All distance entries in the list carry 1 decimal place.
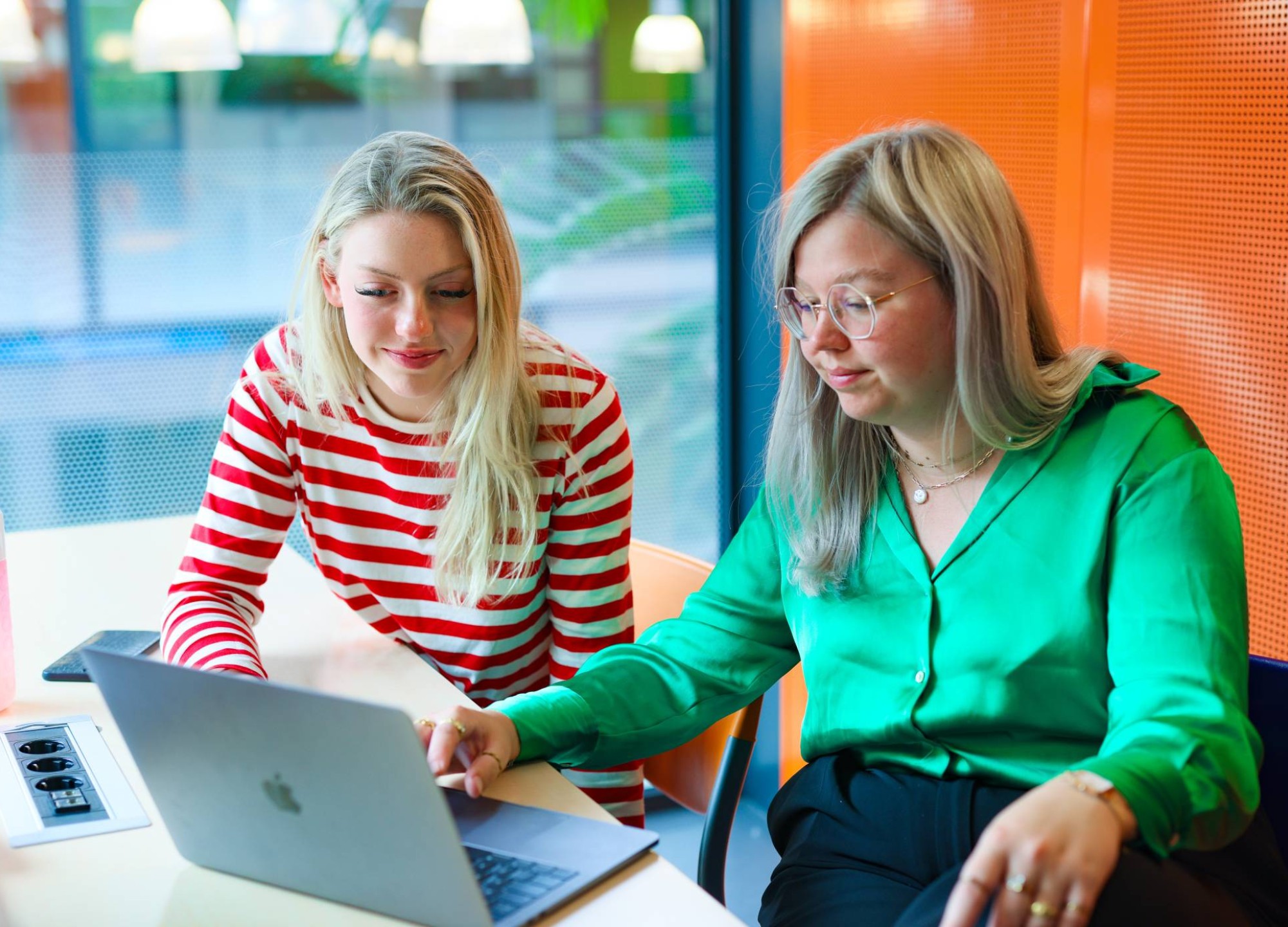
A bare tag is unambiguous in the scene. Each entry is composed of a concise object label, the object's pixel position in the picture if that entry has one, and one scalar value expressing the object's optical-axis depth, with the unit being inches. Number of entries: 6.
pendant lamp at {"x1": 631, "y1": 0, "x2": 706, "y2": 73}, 121.4
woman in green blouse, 48.1
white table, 41.8
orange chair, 63.9
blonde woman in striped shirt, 66.3
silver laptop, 36.7
